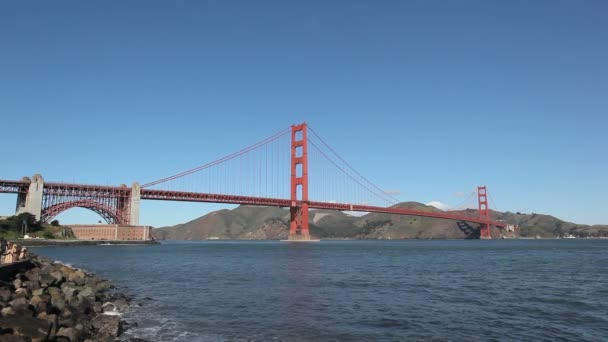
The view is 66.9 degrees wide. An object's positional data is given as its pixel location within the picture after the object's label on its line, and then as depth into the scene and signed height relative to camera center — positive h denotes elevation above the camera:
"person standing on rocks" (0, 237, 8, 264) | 25.39 -0.75
